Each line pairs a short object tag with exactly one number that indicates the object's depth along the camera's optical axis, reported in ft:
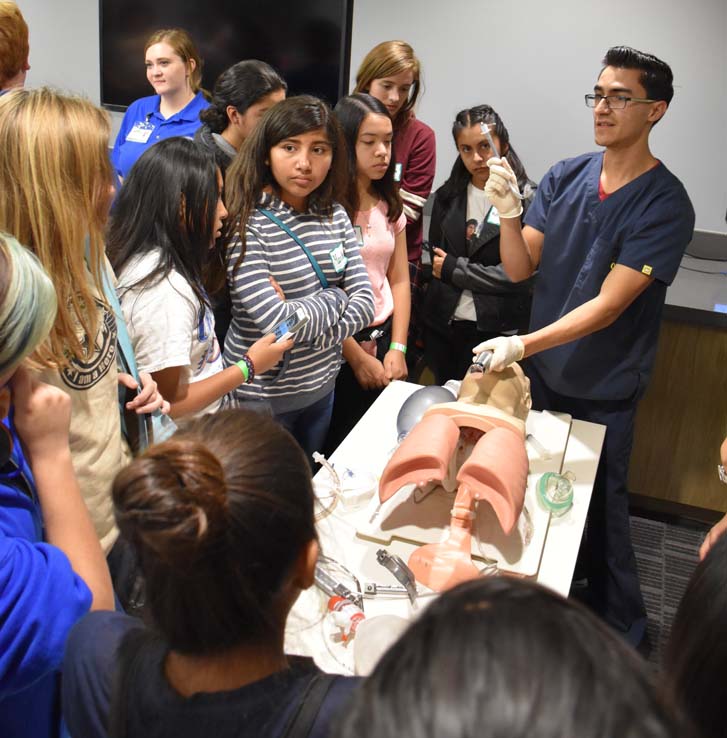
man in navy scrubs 5.99
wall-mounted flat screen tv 11.89
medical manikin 4.23
